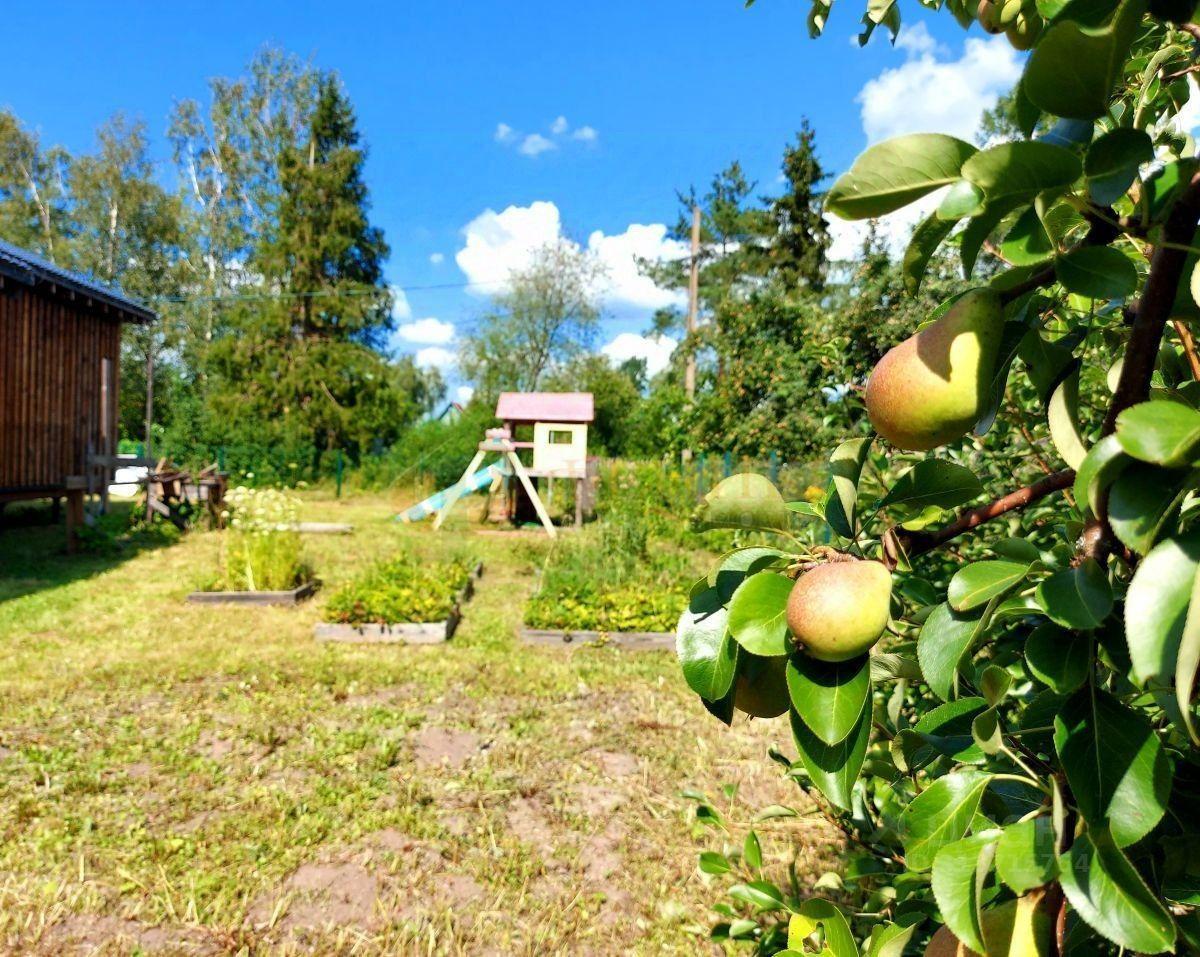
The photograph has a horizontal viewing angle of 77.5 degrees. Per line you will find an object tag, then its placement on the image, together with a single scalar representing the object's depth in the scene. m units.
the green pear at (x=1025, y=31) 0.66
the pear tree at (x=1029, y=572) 0.43
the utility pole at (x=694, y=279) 20.19
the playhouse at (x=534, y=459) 11.77
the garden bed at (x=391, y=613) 5.75
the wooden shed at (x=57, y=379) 8.49
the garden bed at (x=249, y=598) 6.67
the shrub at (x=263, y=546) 7.01
